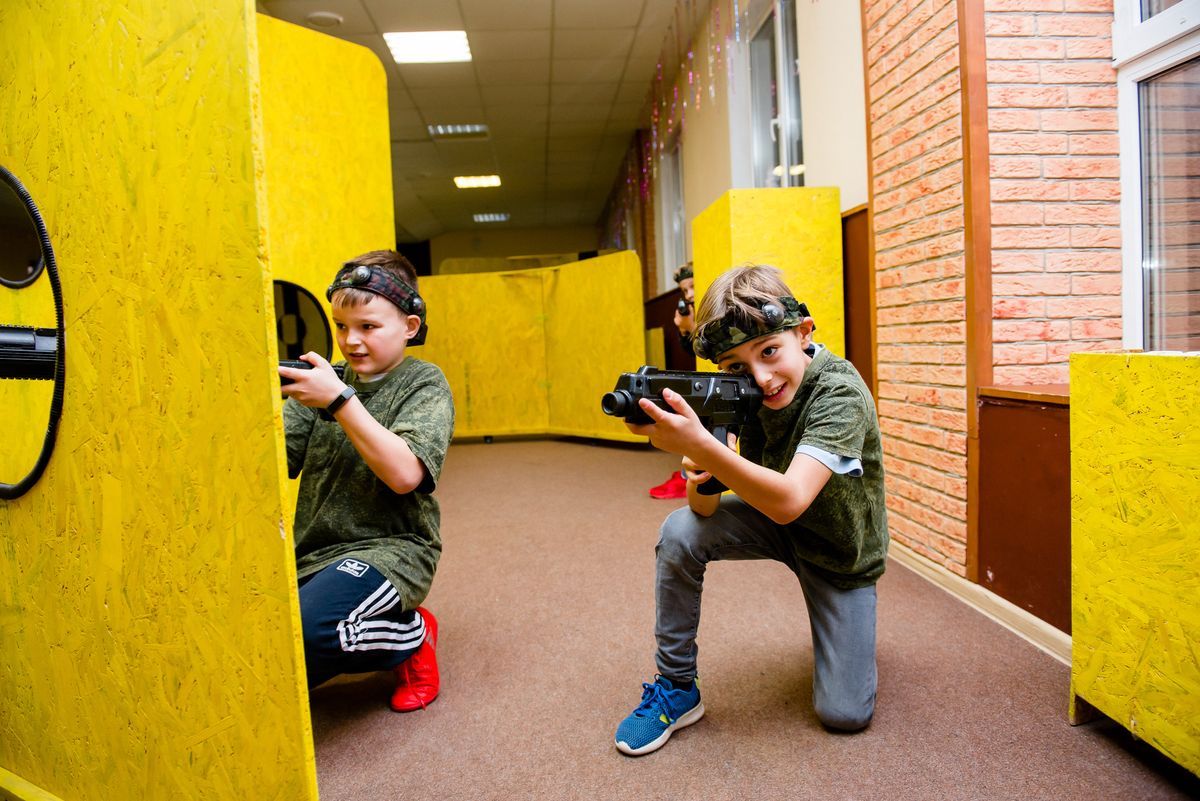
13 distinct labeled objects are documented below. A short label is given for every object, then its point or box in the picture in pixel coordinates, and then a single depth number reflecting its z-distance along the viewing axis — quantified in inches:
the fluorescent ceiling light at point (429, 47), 211.0
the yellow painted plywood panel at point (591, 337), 207.0
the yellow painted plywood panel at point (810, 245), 117.9
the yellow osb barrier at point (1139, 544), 46.6
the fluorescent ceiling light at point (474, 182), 389.4
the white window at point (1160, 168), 71.7
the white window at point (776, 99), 152.6
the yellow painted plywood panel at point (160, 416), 34.7
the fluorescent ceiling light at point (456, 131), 299.4
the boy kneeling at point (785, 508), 50.2
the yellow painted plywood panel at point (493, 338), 243.3
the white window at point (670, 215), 273.1
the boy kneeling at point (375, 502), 57.0
